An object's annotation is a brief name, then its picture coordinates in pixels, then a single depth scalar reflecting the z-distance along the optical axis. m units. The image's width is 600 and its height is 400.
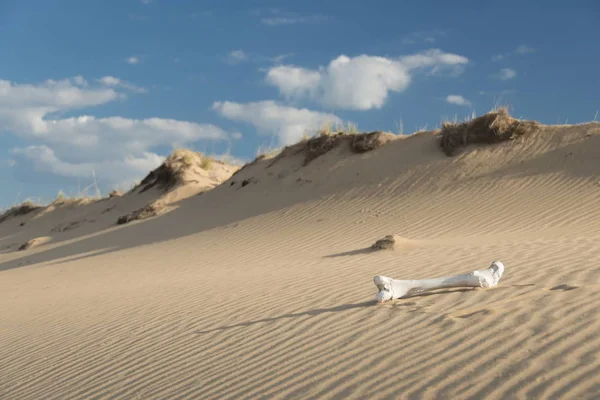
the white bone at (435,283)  5.75
